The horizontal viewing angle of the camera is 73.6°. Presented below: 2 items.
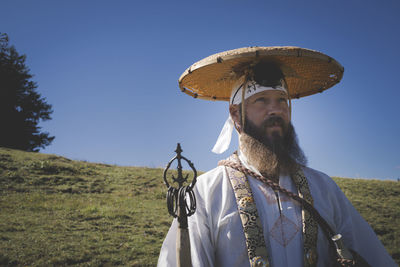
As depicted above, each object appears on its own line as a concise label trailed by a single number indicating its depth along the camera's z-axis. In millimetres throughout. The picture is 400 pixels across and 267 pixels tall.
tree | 24069
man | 2035
